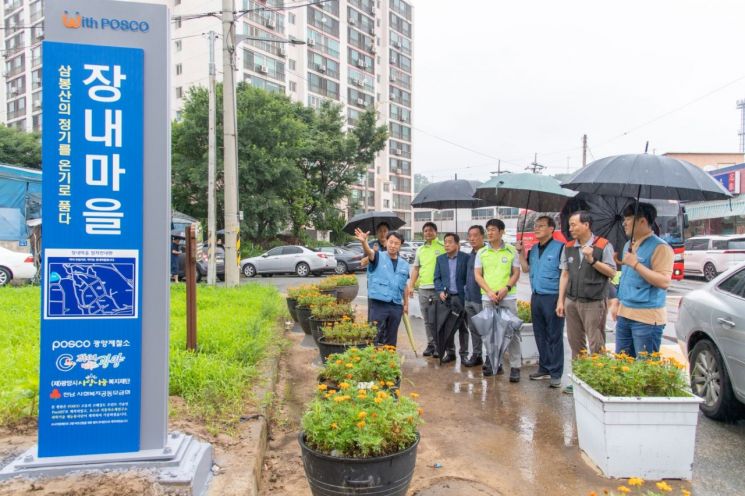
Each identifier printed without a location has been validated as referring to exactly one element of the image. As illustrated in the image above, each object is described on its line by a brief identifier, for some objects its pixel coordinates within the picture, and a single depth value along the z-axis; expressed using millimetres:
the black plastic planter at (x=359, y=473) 2600
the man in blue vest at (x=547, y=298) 5352
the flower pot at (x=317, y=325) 6261
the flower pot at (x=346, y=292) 9666
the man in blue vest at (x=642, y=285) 4270
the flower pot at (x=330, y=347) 5043
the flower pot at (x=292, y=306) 8688
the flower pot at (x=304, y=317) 7616
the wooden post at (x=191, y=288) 5266
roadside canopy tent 15828
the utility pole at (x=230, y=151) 11367
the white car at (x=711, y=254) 18016
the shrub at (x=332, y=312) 6434
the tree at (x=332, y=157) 31062
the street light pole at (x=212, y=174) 12543
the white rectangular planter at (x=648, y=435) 3344
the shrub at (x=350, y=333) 5145
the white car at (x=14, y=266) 13156
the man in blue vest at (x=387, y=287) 5734
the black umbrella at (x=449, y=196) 7461
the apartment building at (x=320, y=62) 39844
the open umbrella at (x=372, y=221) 7863
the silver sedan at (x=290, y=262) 21375
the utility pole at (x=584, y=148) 34375
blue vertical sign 2715
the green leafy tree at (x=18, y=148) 29281
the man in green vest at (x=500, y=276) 5660
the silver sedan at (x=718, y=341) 4043
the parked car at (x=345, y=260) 22625
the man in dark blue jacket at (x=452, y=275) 6422
